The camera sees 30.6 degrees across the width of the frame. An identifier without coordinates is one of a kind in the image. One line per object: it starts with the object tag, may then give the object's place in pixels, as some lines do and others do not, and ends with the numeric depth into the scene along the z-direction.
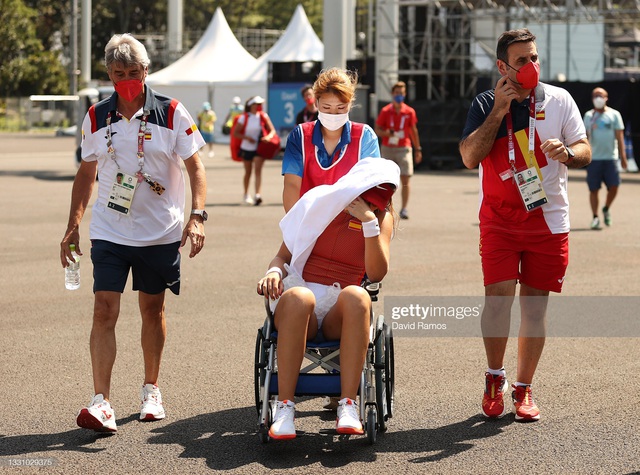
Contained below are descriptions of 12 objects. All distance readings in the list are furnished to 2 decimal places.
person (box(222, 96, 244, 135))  36.06
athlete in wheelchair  5.30
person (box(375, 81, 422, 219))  16.41
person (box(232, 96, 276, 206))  19.12
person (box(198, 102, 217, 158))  38.44
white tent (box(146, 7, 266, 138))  45.34
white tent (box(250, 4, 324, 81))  42.69
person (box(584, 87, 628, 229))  15.94
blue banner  33.81
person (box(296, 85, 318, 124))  17.70
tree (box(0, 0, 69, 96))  67.31
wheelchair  5.36
